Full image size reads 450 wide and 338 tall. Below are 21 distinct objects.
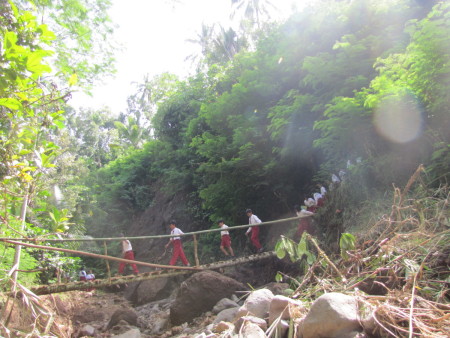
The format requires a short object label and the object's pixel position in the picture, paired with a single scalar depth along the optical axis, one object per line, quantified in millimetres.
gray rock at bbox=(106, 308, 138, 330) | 7273
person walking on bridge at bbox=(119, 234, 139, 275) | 8180
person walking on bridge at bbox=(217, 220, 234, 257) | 8445
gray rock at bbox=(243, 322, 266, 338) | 2593
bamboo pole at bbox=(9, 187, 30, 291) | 2486
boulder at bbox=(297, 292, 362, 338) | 2271
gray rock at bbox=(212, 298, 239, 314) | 6352
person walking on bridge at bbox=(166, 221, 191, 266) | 7848
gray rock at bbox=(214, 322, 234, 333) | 3200
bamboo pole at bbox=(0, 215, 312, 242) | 2317
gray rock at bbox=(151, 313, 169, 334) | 6870
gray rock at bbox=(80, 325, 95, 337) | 6996
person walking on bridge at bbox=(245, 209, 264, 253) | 8359
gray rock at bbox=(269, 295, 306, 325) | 2762
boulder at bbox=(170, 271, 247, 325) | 6770
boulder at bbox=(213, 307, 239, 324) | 5102
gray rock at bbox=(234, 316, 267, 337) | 2941
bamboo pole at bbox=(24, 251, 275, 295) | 5172
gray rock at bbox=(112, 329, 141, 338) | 6057
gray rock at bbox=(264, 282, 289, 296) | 5513
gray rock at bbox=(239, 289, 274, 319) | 3301
